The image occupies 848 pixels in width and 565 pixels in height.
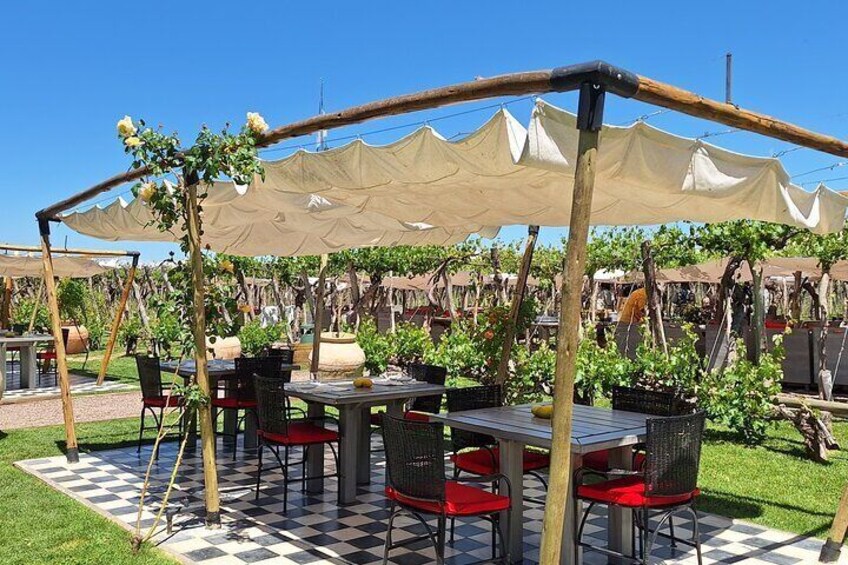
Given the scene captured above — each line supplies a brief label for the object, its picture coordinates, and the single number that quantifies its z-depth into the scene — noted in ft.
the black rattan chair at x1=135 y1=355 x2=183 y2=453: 22.66
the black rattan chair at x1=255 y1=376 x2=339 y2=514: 17.24
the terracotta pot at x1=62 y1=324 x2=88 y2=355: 61.05
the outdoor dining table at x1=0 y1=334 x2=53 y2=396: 39.70
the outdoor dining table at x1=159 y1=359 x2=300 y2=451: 22.50
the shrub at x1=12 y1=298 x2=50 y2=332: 59.93
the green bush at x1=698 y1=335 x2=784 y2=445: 22.86
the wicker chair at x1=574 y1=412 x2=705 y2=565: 12.12
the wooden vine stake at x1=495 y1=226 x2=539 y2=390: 20.97
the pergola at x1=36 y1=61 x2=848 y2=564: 9.16
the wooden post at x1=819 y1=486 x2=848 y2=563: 13.80
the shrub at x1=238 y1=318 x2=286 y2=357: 51.72
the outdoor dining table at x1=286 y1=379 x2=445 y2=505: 17.67
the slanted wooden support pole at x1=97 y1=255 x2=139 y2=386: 36.81
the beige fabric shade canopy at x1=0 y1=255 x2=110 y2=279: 42.39
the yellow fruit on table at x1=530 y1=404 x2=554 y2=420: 14.44
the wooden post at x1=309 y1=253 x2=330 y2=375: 29.99
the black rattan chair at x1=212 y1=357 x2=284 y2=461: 22.03
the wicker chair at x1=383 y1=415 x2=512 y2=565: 12.01
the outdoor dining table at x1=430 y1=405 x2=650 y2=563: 12.54
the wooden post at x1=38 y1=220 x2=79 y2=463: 21.38
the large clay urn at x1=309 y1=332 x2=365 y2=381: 36.52
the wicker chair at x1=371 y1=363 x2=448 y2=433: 20.31
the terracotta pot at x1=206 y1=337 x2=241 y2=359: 45.88
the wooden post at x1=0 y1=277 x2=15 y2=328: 51.19
